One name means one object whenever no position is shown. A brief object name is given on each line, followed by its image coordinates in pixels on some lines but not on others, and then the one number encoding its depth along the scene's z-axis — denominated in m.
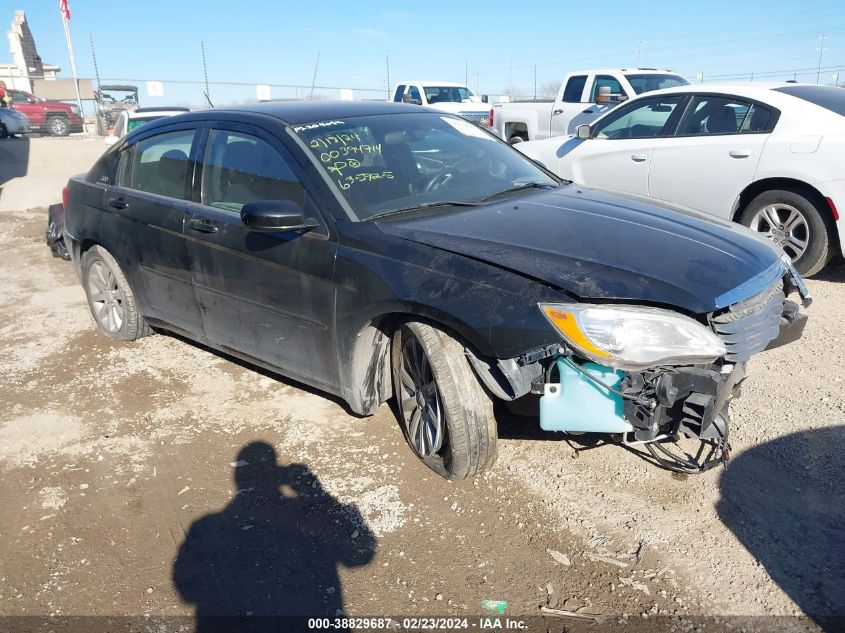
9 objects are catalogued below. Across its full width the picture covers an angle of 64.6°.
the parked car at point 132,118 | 11.87
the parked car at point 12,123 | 19.61
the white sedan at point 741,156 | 5.69
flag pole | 20.98
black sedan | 2.58
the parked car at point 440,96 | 18.62
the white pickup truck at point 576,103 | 11.19
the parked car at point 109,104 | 22.19
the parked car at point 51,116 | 21.83
